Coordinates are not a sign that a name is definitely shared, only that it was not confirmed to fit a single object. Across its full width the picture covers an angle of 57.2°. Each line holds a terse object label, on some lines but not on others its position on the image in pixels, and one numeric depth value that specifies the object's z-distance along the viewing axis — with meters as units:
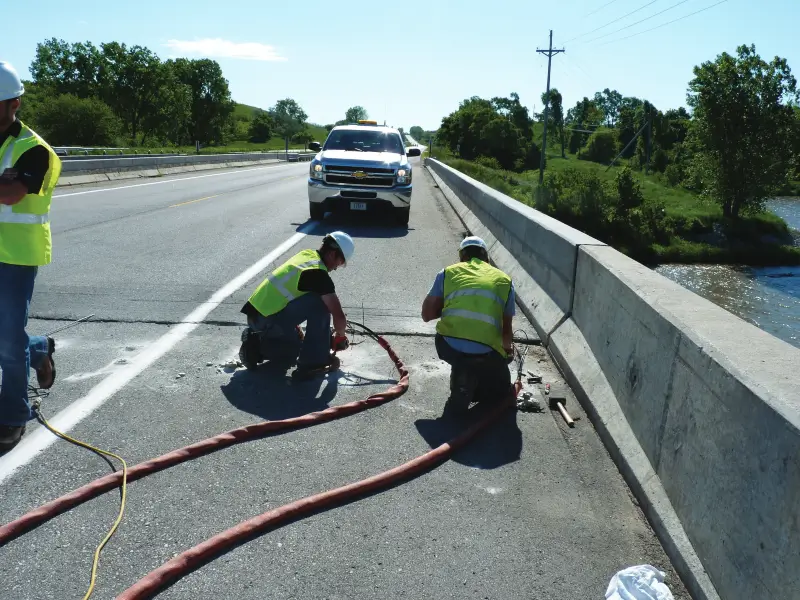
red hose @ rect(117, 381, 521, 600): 2.90
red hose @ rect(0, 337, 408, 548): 3.30
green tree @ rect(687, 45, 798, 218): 75.69
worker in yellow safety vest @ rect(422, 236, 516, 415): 4.94
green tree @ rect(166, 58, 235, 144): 121.69
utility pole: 75.12
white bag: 2.93
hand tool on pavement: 4.91
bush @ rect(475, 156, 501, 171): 102.30
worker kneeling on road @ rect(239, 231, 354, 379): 5.56
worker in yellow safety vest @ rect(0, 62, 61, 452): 3.86
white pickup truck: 15.27
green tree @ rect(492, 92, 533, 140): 164.00
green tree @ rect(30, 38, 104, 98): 97.61
